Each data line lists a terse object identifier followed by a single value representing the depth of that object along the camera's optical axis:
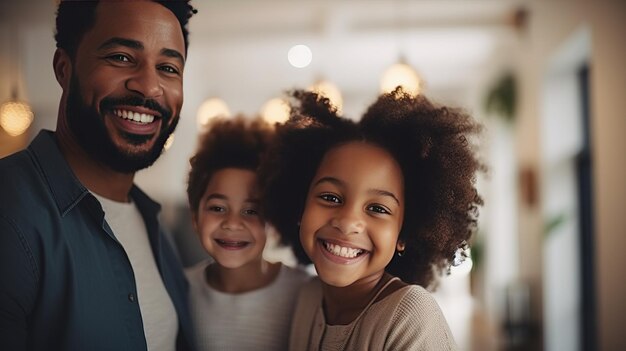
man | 0.91
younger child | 1.35
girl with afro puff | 1.15
